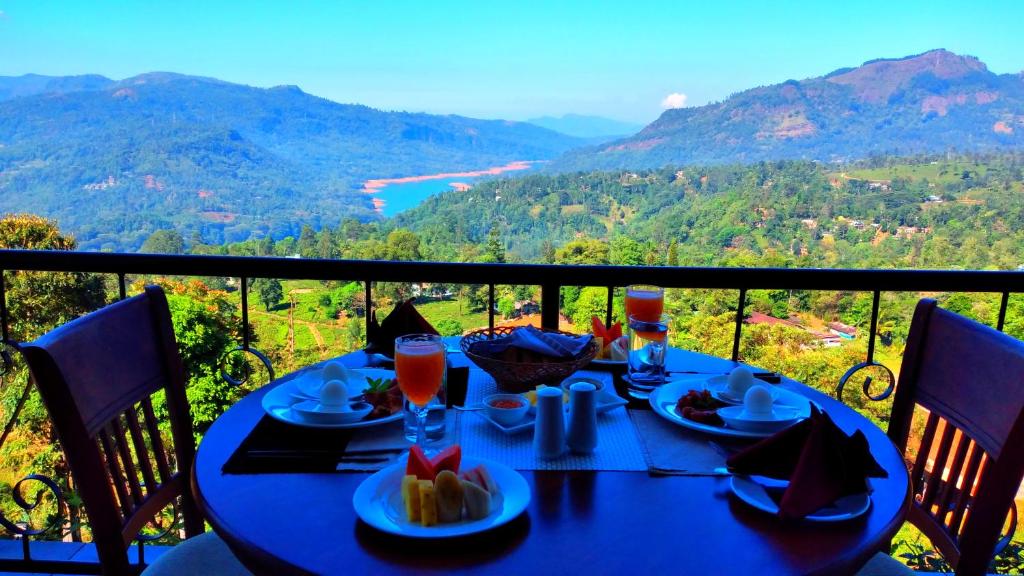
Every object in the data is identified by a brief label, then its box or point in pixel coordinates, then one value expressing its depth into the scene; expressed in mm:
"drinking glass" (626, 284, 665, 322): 1669
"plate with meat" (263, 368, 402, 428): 1227
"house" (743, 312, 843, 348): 18059
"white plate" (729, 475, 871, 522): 939
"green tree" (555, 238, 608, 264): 18688
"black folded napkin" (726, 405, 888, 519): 924
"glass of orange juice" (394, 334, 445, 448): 1144
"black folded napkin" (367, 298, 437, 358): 1696
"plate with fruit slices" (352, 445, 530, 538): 882
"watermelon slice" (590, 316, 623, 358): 1678
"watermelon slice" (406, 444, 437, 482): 933
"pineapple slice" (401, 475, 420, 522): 897
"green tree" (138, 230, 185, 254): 23264
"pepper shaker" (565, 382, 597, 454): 1123
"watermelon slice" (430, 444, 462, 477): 959
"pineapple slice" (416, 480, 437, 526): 884
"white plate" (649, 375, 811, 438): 1209
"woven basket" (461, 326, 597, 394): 1357
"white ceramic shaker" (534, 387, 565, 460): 1105
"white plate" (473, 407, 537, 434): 1207
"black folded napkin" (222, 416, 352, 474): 1072
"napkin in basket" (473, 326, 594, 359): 1390
